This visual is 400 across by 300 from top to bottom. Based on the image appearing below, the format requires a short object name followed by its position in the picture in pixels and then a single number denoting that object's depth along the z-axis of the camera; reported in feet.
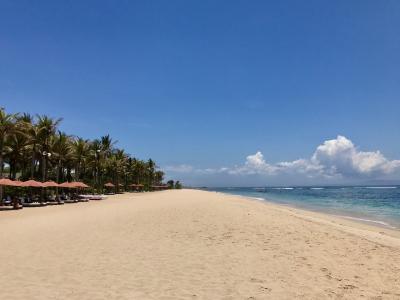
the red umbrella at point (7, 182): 99.90
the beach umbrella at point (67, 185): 144.25
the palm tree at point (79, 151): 196.65
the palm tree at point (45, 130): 145.89
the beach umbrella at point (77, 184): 149.61
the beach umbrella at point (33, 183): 115.03
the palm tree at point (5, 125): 105.78
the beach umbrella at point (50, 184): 122.92
